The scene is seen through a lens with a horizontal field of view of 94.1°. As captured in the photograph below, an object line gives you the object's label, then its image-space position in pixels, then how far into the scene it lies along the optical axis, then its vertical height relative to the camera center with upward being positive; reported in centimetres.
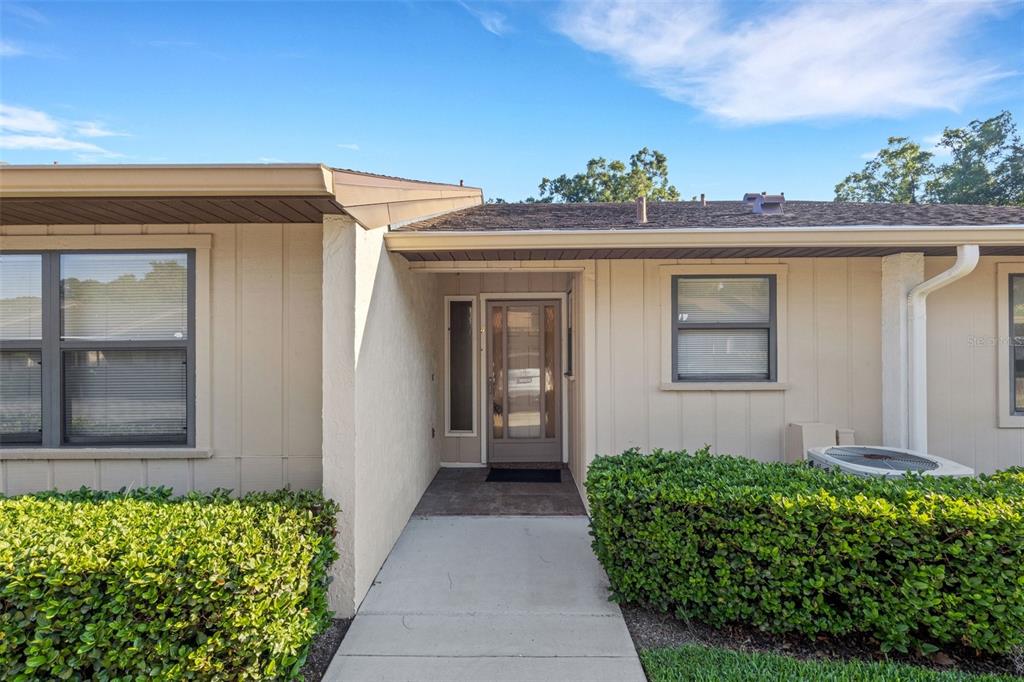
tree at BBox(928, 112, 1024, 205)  2236 +870
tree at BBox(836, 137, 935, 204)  2634 +950
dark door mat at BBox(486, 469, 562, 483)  594 -169
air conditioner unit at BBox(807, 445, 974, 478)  348 -95
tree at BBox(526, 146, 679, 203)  2814 +986
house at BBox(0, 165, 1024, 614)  309 +14
